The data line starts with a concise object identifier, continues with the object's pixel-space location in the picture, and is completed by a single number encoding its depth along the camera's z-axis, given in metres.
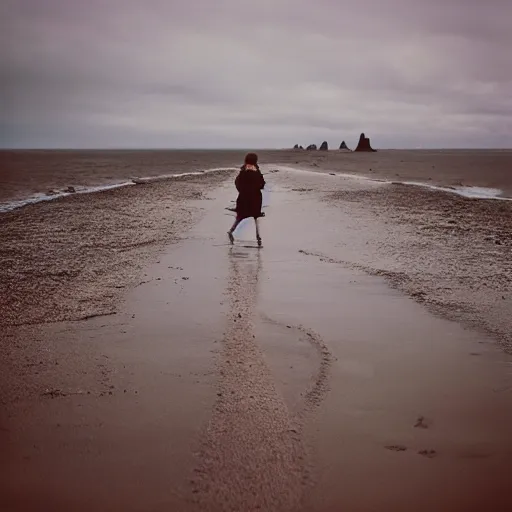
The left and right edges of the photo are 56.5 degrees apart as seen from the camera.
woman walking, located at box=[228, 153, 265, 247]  11.11
